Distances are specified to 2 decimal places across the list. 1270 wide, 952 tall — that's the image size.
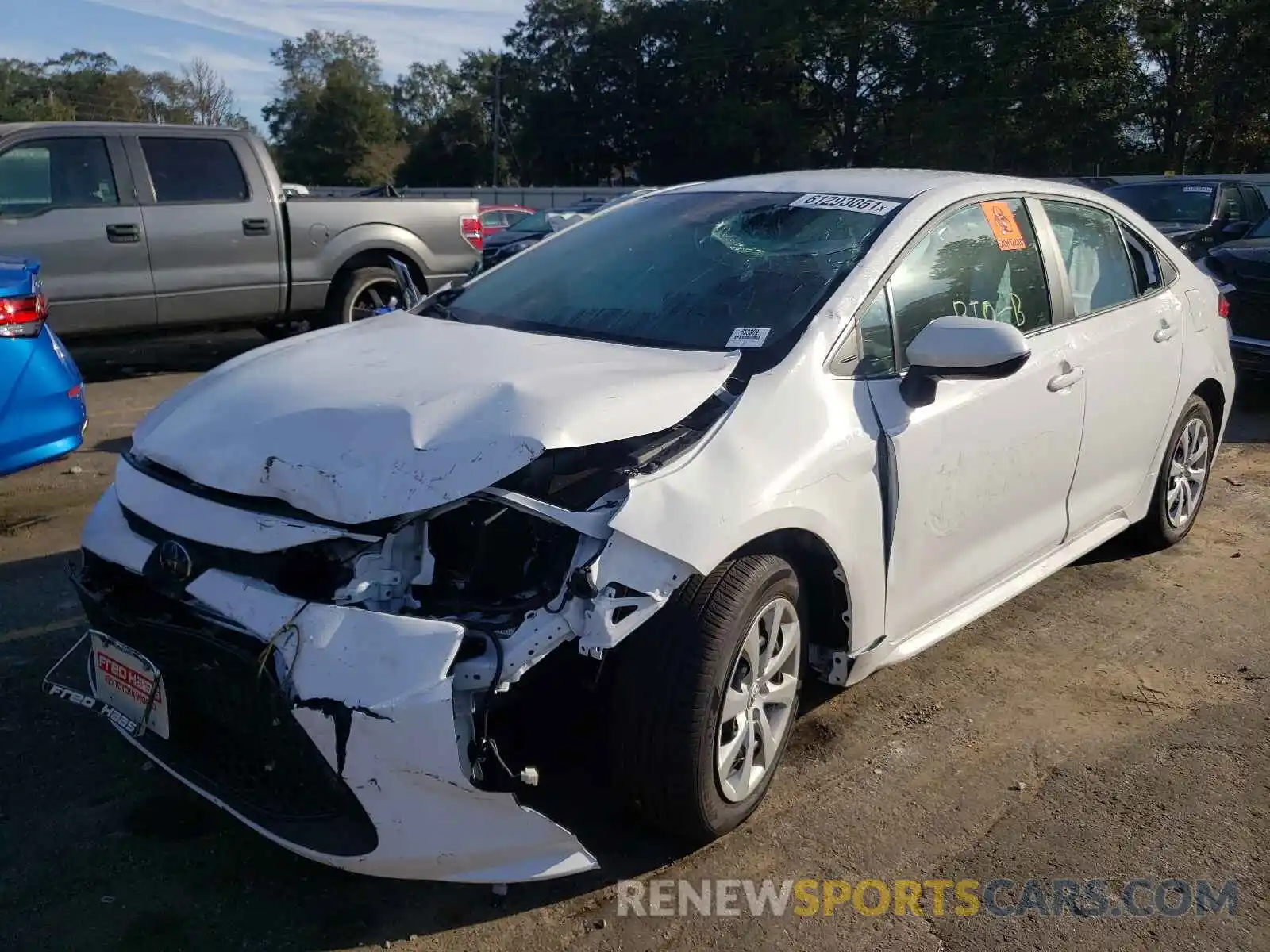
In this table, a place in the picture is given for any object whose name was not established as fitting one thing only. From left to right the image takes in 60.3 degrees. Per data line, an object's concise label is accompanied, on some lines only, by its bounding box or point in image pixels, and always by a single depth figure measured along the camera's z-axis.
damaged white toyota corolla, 2.34
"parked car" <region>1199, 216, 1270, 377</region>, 7.95
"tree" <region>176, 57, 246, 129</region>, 59.03
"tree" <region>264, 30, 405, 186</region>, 66.38
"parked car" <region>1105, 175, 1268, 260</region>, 11.54
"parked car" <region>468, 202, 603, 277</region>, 16.77
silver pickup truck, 7.57
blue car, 4.37
